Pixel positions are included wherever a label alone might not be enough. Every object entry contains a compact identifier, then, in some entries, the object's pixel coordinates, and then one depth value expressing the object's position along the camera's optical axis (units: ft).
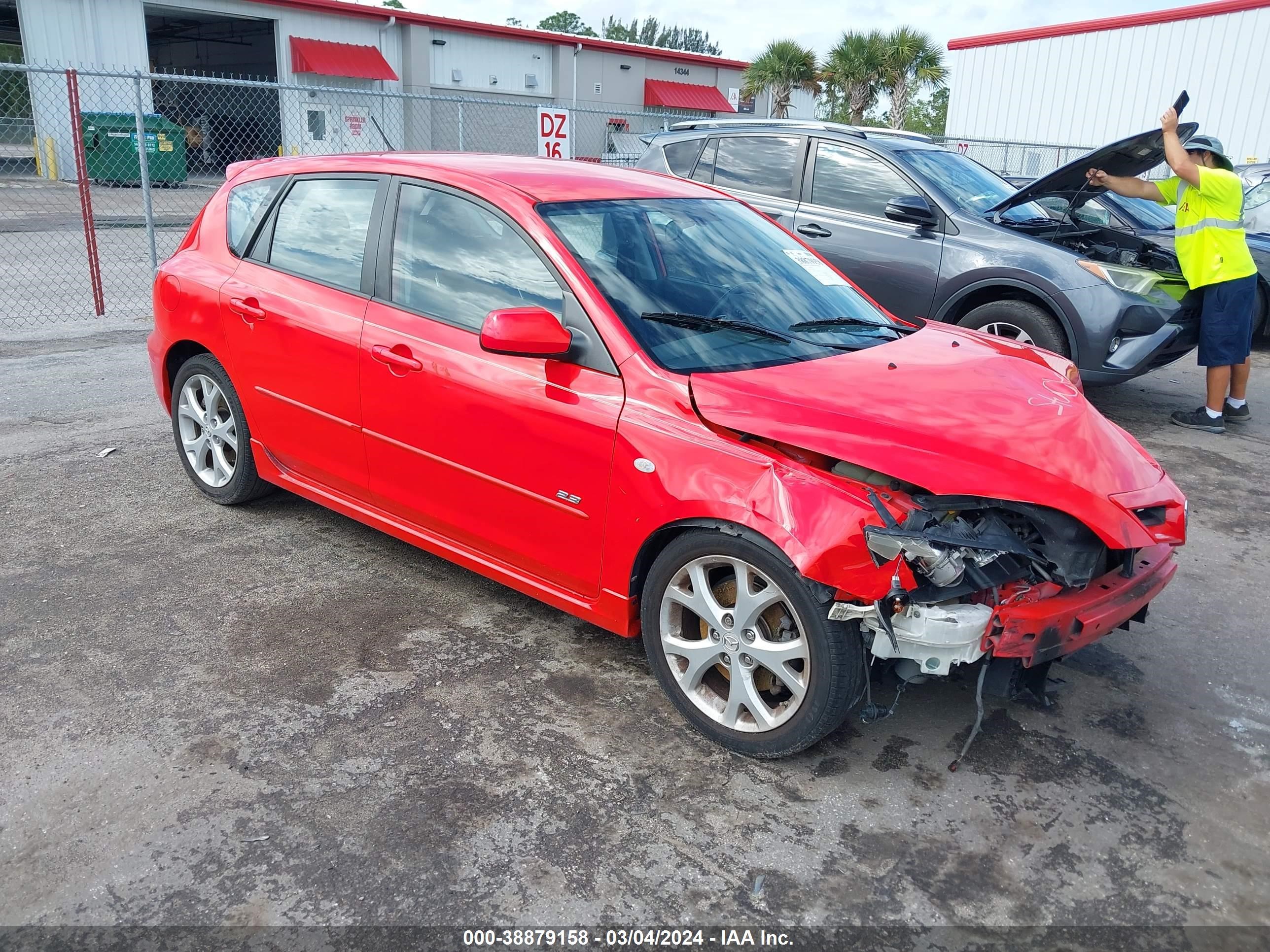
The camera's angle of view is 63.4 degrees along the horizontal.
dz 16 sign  34.71
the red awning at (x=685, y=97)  124.98
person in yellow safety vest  22.35
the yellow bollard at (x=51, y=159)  81.92
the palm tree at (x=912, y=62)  117.19
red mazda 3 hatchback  9.53
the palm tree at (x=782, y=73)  127.34
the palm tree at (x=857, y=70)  120.06
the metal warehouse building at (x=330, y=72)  87.25
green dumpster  78.02
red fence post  28.68
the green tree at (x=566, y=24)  330.75
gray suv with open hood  22.06
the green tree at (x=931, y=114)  230.79
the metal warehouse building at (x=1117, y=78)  67.72
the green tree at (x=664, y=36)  326.03
